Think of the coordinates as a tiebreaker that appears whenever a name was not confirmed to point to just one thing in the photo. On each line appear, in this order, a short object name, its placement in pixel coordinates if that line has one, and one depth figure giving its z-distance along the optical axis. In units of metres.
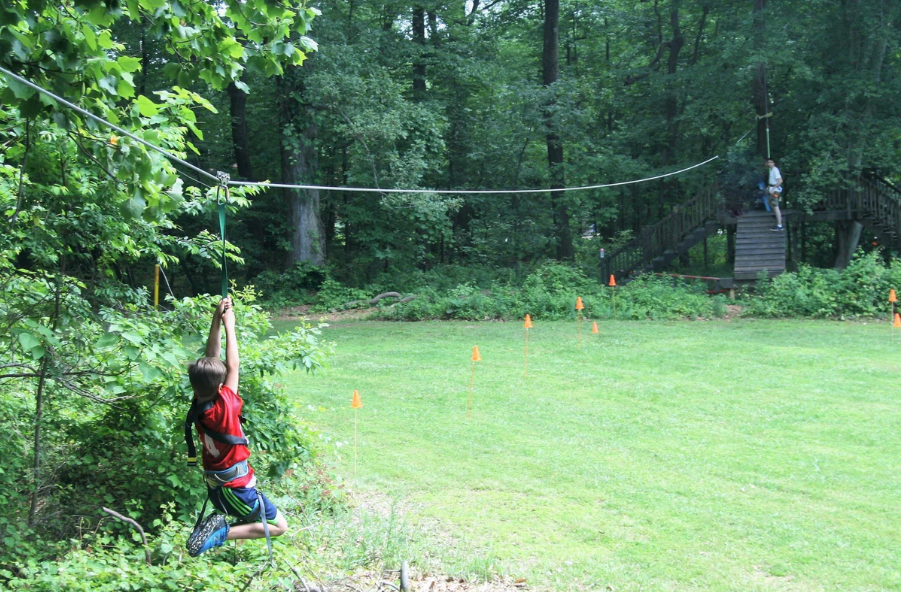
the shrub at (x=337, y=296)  20.64
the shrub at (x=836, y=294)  17.33
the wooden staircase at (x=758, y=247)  19.77
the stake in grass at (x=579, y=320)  14.47
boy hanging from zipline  4.04
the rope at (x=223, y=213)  4.22
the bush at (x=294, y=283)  21.92
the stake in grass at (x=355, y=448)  7.69
